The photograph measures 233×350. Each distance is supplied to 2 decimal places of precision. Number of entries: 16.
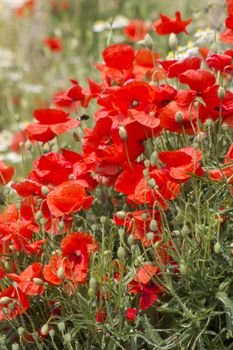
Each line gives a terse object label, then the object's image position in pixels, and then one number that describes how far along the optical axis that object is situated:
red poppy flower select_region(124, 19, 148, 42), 2.87
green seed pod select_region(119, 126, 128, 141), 1.78
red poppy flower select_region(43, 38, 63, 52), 3.40
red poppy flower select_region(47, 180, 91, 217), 1.79
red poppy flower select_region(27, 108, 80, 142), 1.92
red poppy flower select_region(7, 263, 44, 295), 1.75
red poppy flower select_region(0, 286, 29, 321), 1.74
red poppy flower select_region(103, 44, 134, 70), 1.95
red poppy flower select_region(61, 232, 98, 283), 1.74
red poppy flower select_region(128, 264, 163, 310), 1.71
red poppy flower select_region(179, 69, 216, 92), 1.80
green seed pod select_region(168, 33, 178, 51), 1.96
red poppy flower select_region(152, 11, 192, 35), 2.00
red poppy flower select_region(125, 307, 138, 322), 1.72
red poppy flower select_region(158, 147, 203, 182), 1.74
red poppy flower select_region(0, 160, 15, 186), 1.91
